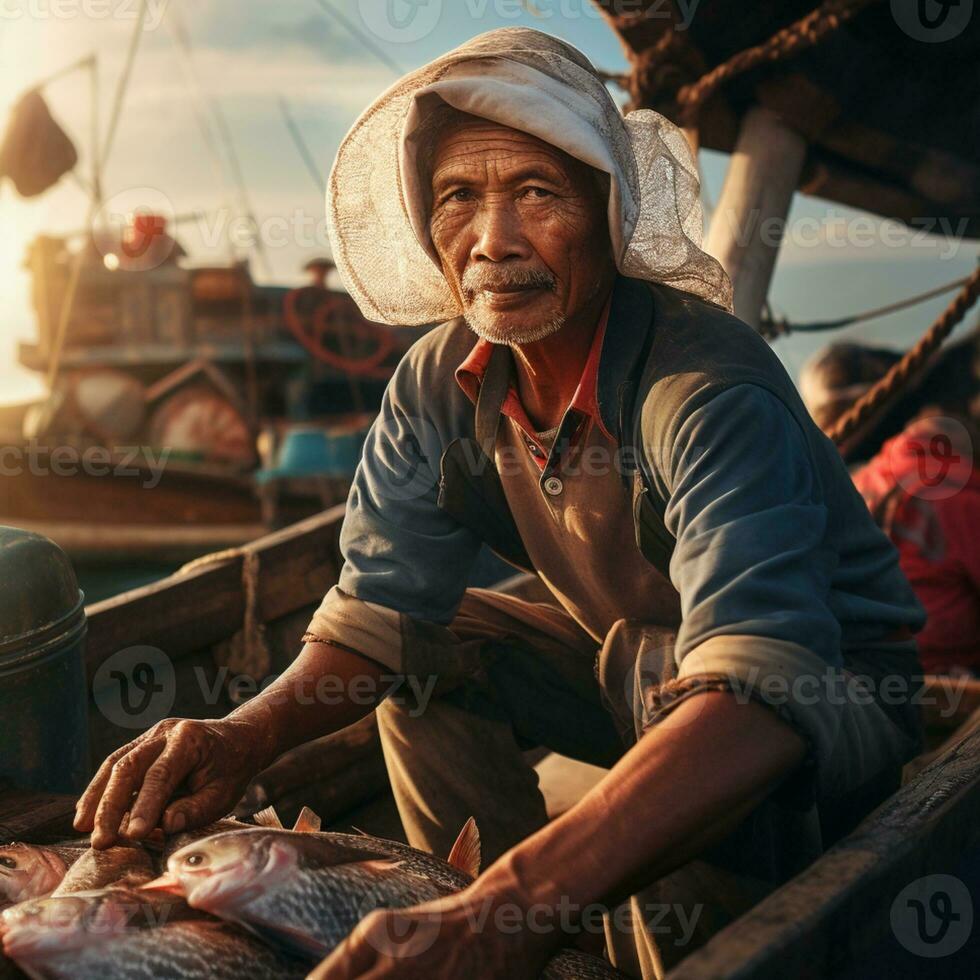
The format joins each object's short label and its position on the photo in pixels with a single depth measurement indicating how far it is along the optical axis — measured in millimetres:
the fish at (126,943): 1317
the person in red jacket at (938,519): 3781
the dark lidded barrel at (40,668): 2283
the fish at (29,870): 1611
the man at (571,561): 1511
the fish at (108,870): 1574
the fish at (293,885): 1402
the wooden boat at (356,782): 1306
